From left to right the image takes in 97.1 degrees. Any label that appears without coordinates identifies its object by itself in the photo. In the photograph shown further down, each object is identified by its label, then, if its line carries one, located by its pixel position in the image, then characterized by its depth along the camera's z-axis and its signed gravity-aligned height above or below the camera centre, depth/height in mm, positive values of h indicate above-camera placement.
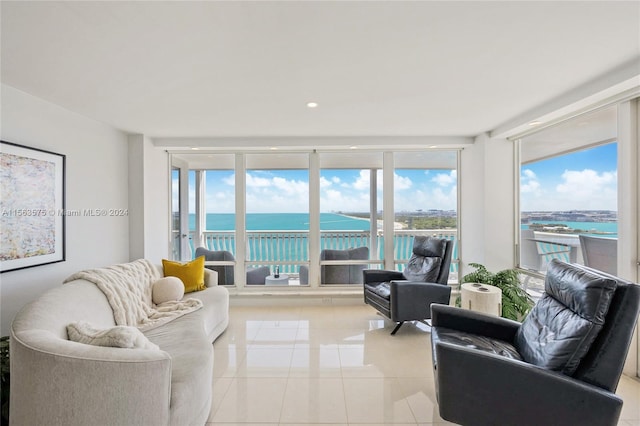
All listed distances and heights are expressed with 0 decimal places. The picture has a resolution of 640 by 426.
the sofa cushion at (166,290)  2919 -787
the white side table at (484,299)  2778 -863
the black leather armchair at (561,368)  1401 -842
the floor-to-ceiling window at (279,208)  4496 +98
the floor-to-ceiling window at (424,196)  4422 +265
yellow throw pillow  3291 -684
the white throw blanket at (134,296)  2377 -736
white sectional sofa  1421 -866
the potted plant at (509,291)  3053 -862
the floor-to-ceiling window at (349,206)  4473 +117
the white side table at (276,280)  4430 -1036
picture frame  2293 +86
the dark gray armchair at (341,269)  4473 -878
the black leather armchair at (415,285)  3178 -867
